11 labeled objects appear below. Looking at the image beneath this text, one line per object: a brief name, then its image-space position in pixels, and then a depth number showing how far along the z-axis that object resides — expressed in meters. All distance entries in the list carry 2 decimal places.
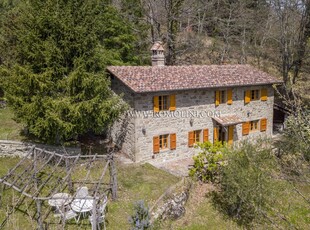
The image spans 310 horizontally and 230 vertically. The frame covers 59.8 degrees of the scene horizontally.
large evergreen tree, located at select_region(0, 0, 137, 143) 14.02
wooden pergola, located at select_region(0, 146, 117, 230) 10.71
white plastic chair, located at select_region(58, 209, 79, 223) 10.59
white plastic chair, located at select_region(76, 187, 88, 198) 10.91
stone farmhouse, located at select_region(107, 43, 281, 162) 16.98
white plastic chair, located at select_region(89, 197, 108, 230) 10.08
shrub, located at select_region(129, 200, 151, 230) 10.17
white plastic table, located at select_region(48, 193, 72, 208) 10.24
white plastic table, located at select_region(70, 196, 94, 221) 10.45
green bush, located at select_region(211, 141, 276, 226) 11.70
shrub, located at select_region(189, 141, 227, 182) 14.76
